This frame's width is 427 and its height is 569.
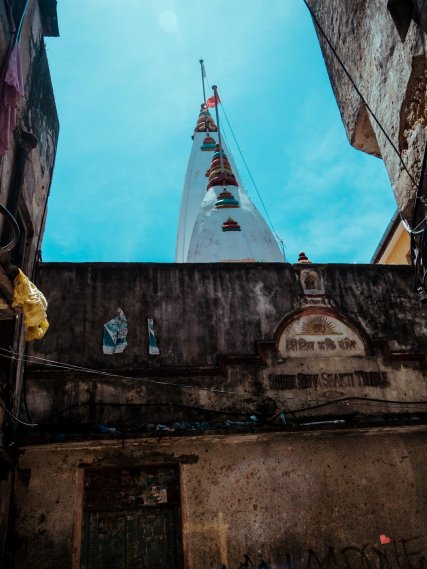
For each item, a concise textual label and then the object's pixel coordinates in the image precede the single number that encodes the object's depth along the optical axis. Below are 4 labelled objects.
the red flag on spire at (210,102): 28.55
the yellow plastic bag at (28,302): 5.68
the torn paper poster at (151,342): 8.81
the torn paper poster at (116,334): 8.73
